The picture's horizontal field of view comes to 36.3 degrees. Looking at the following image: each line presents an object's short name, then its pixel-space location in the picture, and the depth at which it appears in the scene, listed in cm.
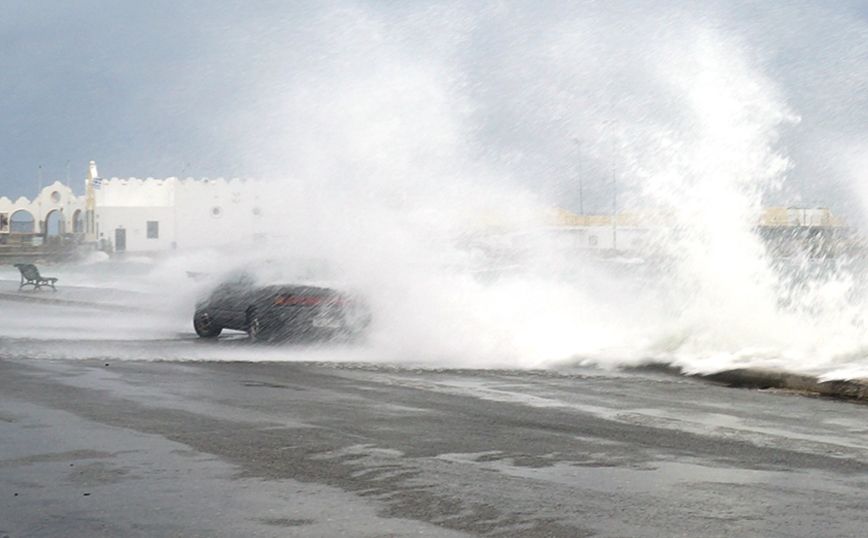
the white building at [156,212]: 9725
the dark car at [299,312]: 2095
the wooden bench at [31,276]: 4647
